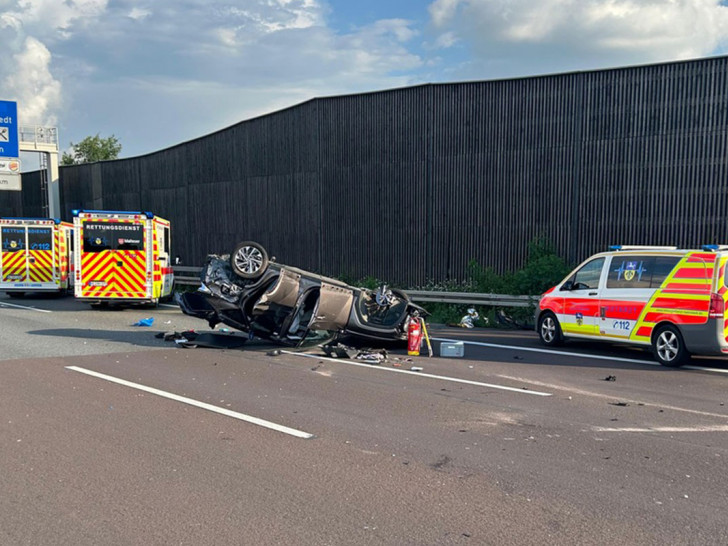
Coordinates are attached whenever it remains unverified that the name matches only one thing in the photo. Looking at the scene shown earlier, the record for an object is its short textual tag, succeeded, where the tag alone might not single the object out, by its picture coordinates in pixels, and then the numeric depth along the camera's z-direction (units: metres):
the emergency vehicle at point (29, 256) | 24.38
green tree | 63.00
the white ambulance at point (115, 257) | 19.66
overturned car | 11.85
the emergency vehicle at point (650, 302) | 10.13
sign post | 34.56
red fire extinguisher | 11.77
